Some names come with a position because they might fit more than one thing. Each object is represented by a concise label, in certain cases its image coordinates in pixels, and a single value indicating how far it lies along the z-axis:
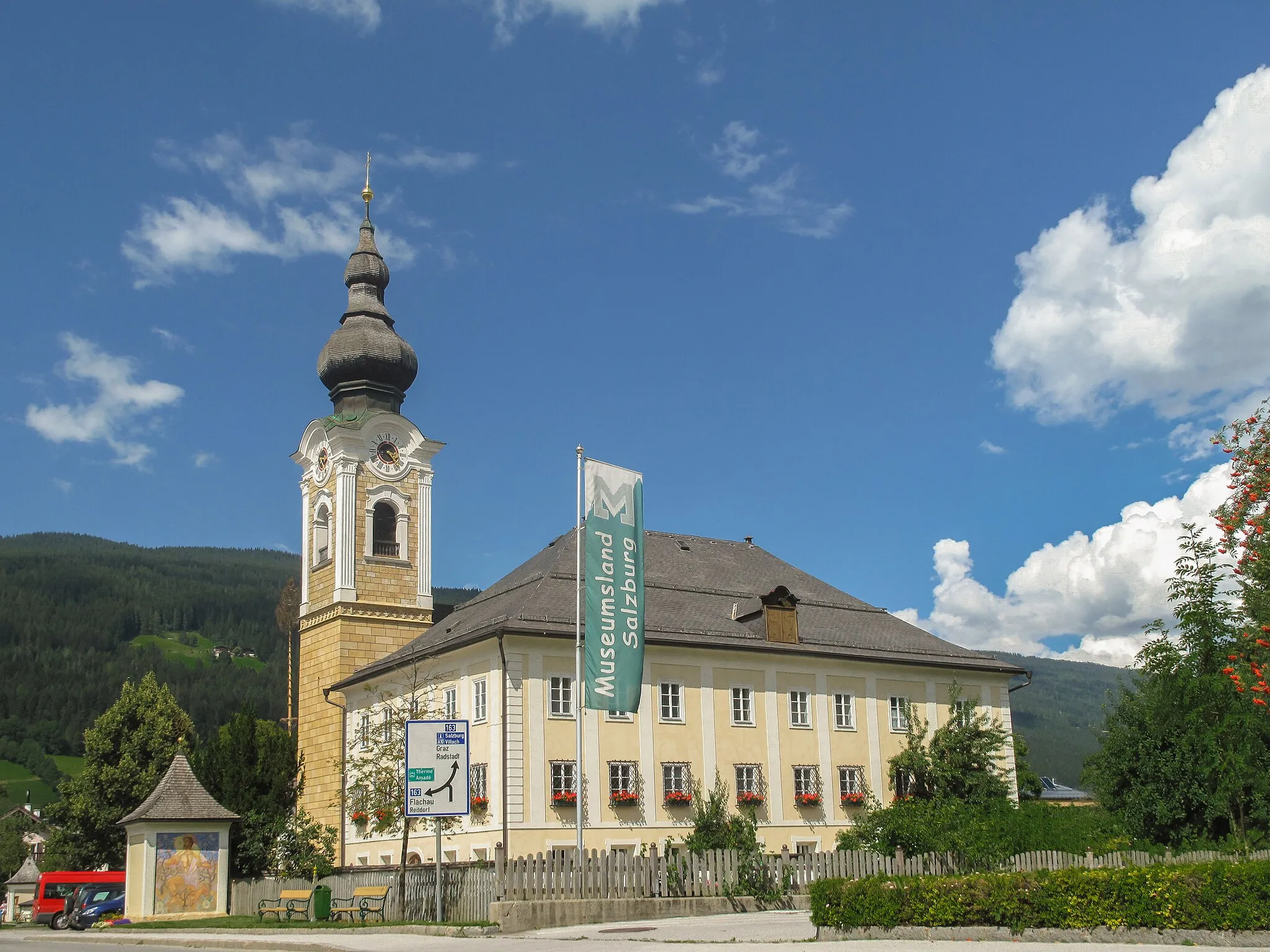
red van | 47.81
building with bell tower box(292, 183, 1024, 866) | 38.19
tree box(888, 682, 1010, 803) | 42.75
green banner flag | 29.78
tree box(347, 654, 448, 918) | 32.47
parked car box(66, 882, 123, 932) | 42.25
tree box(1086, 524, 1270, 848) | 30.20
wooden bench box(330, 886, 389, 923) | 29.06
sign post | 23.92
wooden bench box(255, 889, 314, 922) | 31.86
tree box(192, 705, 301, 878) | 45.66
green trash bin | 30.81
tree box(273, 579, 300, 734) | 79.00
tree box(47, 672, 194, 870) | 56.03
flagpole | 28.83
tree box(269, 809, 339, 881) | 44.31
